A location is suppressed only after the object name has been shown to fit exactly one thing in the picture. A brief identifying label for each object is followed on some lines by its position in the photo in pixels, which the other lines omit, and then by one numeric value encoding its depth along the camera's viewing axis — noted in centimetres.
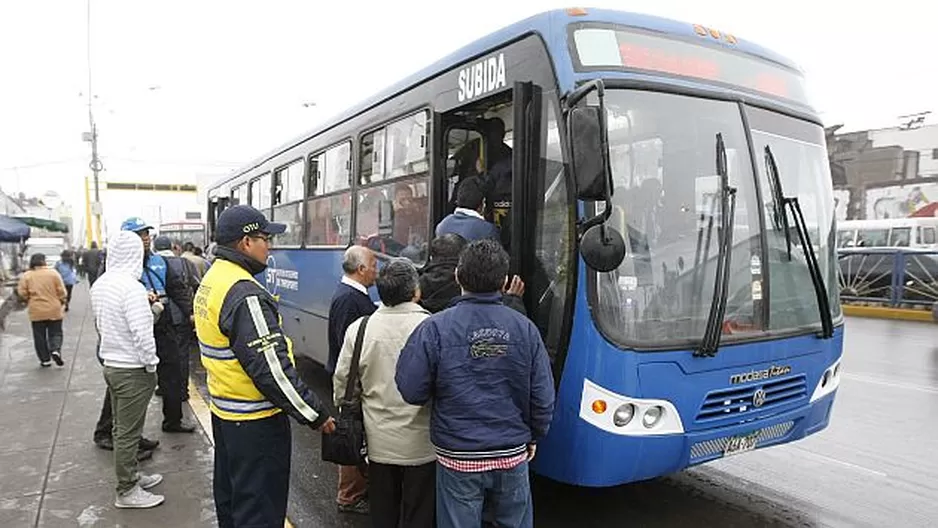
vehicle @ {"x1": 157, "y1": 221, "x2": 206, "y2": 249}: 2391
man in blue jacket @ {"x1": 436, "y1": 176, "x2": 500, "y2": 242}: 408
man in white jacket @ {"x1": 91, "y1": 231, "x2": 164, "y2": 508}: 424
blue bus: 341
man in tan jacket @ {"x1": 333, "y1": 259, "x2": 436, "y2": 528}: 318
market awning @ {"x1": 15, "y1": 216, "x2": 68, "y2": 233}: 2354
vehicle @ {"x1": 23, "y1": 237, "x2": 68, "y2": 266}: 3106
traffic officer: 292
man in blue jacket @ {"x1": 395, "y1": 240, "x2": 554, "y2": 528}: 271
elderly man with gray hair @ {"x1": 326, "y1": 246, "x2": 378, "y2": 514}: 399
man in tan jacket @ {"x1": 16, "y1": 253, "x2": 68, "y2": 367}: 924
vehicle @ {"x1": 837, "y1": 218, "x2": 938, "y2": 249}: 2098
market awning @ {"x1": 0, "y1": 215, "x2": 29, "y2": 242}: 1748
